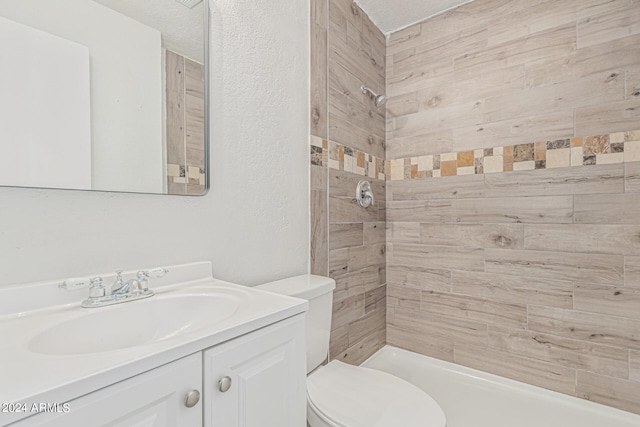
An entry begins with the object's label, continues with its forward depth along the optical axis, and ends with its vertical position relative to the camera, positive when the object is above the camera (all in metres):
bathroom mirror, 0.75 +0.33
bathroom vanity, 0.45 -0.27
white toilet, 1.06 -0.70
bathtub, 1.53 -1.02
